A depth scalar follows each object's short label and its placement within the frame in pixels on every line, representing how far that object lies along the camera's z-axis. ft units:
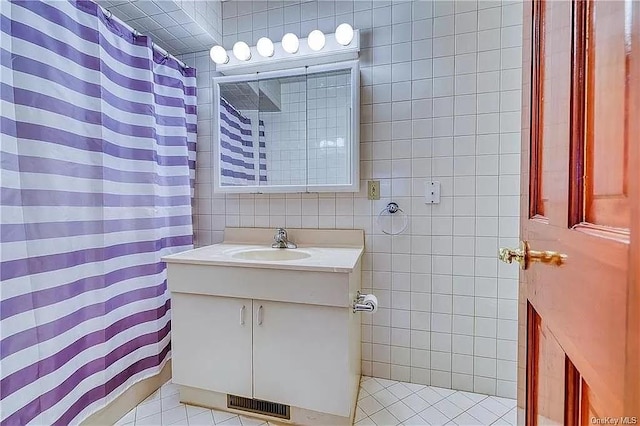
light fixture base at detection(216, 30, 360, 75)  5.33
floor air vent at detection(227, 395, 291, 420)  4.55
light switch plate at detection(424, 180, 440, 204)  5.21
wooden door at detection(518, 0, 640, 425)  1.06
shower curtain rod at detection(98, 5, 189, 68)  4.34
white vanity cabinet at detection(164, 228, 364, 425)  4.11
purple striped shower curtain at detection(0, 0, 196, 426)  3.24
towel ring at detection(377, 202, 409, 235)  5.36
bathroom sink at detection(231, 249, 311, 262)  5.34
